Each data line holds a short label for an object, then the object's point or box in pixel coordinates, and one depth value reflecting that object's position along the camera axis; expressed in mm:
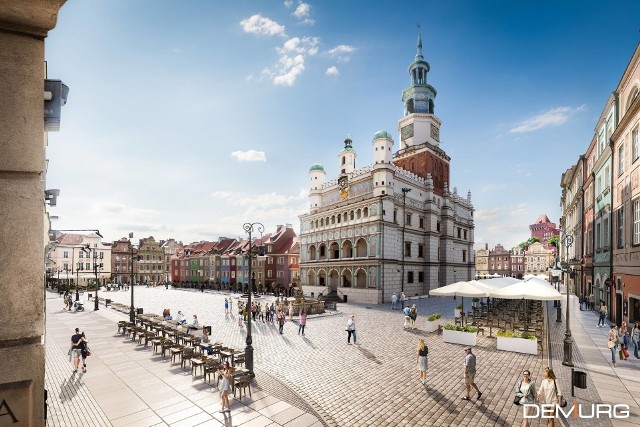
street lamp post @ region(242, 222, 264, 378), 13311
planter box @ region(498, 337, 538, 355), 16422
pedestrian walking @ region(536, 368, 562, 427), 8961
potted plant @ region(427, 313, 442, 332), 21945
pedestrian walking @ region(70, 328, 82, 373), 14320
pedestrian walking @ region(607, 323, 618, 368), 14678
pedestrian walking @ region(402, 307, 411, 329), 23297
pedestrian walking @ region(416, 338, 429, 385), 12419
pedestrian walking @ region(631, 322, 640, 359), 15484
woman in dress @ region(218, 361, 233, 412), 10427
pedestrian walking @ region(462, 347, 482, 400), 10883
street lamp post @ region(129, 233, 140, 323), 24888
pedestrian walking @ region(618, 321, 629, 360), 14648
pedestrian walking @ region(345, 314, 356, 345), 18928
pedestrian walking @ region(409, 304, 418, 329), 23384
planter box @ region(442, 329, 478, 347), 18109
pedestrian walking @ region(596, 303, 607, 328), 22984
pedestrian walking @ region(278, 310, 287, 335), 22141
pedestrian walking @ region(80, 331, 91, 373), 14508
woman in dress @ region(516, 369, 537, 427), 9008
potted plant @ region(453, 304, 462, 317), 26159
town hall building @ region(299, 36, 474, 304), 42750
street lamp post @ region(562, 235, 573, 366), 14438
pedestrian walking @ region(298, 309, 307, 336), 21484
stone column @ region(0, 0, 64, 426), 2951
